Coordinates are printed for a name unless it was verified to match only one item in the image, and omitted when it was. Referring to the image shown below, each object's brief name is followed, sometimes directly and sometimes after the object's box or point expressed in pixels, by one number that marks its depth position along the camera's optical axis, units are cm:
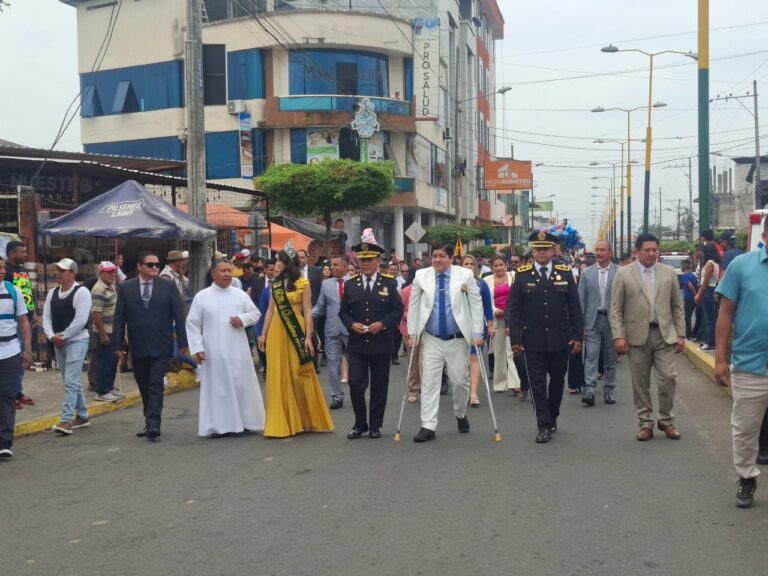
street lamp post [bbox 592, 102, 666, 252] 5509
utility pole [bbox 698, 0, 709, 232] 1795
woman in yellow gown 965
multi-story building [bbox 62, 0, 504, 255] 4131
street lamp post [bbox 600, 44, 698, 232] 3925
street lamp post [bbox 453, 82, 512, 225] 3794
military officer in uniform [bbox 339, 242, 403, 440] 942
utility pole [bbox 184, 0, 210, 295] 1577
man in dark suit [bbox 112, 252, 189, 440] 977
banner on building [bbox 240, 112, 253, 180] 4122
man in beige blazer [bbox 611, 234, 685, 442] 912
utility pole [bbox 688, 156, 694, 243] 8403
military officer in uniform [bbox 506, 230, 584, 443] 926
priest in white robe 985
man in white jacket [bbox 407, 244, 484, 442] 946
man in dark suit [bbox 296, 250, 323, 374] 1455
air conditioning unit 4159
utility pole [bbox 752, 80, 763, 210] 4443
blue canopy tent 1411
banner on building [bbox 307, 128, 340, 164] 4100
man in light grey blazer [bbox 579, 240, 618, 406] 1188
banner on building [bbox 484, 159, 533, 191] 6475
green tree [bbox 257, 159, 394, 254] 2834
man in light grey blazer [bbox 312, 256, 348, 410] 1268
